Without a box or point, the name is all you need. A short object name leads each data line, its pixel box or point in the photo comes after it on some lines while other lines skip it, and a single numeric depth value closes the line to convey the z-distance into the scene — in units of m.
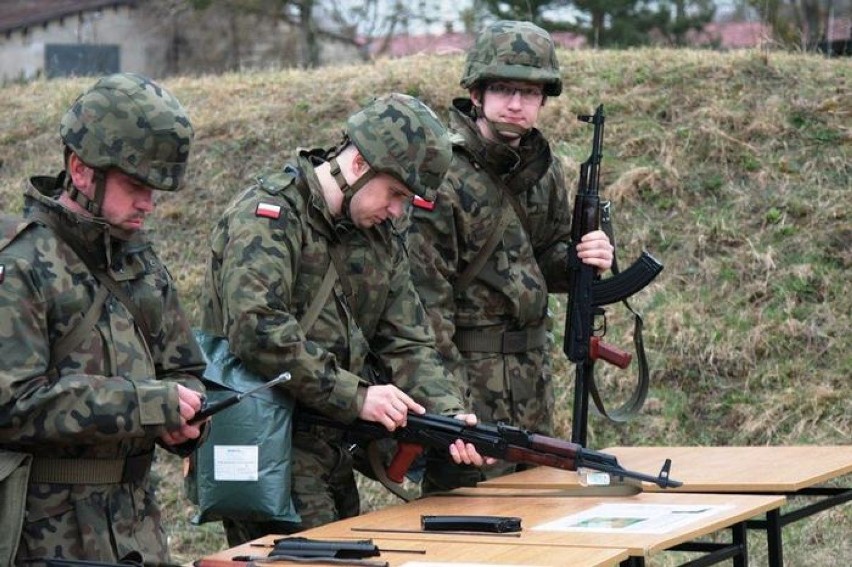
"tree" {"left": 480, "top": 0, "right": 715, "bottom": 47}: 26.44
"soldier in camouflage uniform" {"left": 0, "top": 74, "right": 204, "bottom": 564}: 5.79
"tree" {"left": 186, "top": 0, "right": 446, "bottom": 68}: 33.78
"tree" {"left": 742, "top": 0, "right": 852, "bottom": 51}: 22.86
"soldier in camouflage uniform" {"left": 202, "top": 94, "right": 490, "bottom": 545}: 7.20
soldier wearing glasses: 8.74
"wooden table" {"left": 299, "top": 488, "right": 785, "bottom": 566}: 6.53
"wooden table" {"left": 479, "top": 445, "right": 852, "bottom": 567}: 7.90
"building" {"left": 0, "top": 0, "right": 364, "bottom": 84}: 40.36
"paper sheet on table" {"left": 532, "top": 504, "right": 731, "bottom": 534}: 6.81
